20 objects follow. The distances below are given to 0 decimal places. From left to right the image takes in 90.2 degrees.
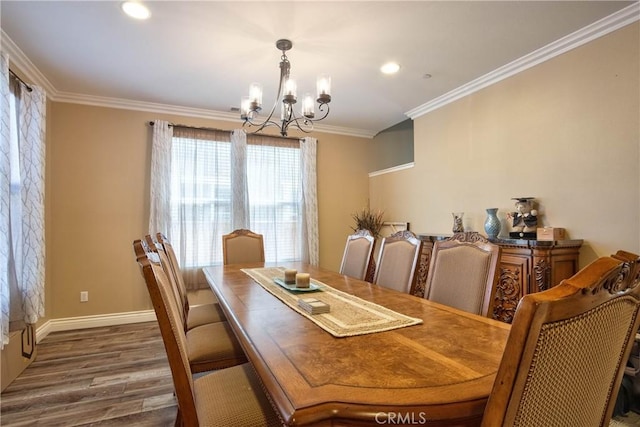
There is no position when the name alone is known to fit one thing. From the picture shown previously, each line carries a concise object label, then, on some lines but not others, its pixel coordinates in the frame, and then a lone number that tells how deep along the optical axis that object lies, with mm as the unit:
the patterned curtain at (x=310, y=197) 4480
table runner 1230
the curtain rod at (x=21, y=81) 2508
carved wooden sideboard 2344
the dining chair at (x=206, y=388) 955
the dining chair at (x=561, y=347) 548
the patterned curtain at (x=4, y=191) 2191
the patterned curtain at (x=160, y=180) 3693
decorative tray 1870
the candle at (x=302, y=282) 1900
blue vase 2926
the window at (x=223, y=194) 3877
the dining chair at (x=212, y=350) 1664
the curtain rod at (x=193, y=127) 3828
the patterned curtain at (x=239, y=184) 4094
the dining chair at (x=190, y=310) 2180
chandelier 2152
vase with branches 4684
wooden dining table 712
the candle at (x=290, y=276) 2057
